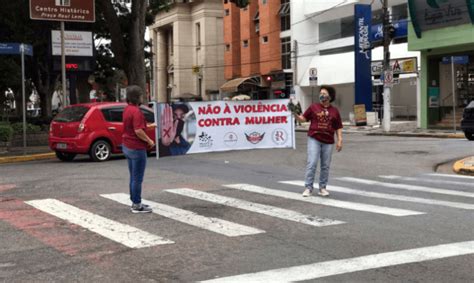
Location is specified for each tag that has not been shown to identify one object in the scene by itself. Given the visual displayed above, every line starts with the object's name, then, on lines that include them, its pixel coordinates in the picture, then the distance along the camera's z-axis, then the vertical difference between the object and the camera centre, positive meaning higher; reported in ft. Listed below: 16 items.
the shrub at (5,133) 62.03 -1.16
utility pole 91.97 +8.52
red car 50.47 -0.86
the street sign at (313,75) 119.85 +8.92
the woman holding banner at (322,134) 30.81 -0.90
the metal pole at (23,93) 57.93 +2.94
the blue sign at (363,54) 109.29 +12.03
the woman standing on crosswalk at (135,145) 26.21 -1.15
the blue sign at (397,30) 121.39 +18.57
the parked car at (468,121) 68.68 -0.73
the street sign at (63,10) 61.98 +12.47
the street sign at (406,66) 99.25 +8.99
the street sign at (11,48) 59.36 +7.73
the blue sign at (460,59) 82.38 +8.06
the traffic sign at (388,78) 92.17 +6.20
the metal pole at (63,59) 64.44 +7.12
